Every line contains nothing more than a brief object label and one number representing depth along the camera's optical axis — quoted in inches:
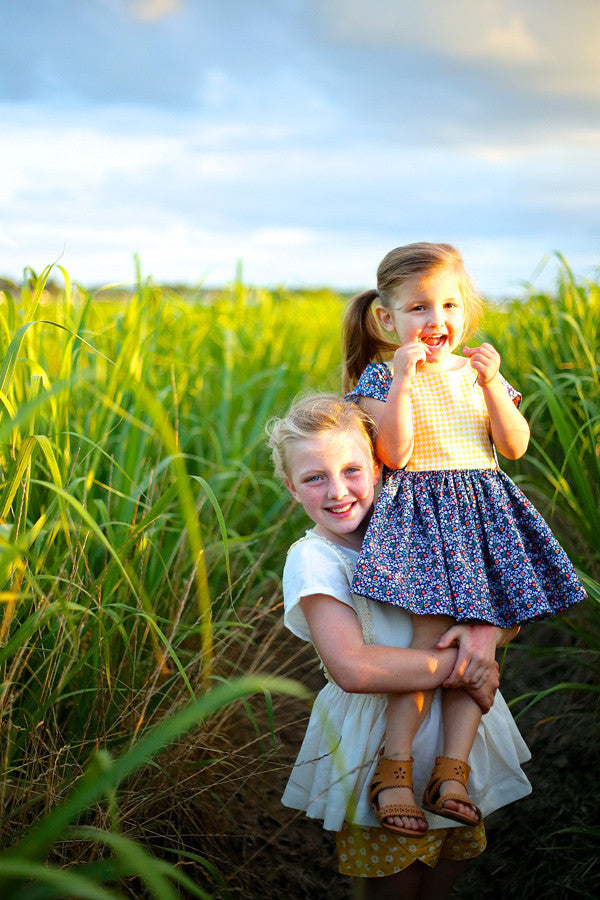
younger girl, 58.1
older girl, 57.5
